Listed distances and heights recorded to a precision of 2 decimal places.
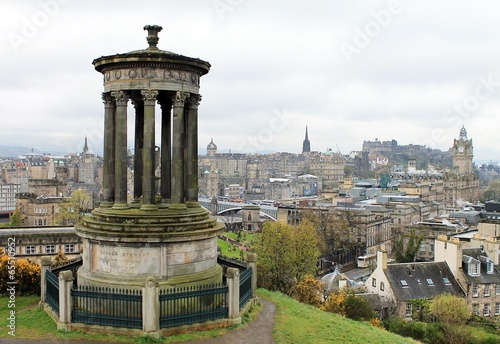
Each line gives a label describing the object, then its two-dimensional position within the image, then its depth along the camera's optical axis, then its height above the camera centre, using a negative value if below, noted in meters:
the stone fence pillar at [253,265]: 19.91 -3.72
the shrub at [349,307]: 29.84 -8.21
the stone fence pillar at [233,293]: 16.59 -3.98
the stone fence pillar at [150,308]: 15.25 -4.11
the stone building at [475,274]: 43.53 -9.01
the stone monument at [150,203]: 17.00 -1.30
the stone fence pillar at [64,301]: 15.98 -4.09
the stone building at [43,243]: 48.56 -7.14
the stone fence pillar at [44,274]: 19.06 -3.96
